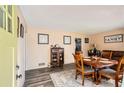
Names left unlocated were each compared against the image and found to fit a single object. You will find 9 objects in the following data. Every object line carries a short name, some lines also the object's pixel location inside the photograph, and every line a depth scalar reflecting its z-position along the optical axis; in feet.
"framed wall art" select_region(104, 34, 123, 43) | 12.55
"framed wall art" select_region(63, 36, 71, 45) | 13.95
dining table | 6.56
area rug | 6.72
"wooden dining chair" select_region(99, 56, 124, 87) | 5.82
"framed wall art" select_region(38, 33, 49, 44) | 11.83
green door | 1.52
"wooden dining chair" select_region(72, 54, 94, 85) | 6.93
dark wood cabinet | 12.13
